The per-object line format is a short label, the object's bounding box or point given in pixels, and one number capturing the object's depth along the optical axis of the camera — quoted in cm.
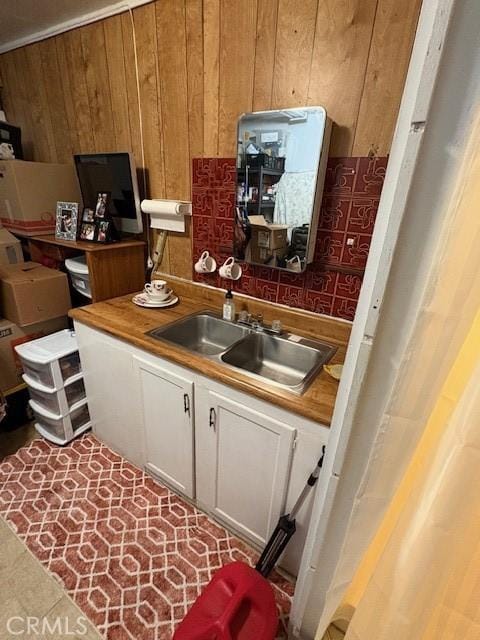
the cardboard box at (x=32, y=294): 172
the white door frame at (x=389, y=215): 34
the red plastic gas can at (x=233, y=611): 82
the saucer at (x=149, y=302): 166
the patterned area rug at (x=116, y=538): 113
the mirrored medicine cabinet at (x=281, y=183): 123
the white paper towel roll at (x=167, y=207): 164
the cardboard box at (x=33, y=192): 177
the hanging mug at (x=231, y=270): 159
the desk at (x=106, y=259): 169
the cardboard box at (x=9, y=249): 188
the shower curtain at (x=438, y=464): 38
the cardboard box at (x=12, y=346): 175
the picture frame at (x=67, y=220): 181
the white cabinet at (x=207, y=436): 107
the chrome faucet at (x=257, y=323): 147
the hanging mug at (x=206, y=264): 167
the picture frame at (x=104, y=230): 176
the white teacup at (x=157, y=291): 169
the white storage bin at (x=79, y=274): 177
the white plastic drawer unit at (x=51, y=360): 160
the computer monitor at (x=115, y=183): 170
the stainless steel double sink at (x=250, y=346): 137
